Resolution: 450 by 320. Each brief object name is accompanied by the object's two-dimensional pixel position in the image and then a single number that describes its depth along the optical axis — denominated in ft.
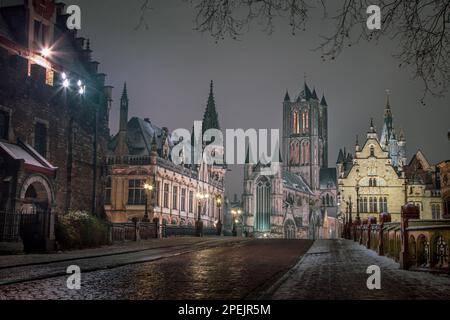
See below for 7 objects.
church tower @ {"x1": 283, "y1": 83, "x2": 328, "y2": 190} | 423.23
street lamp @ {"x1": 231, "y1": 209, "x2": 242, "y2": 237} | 175.91
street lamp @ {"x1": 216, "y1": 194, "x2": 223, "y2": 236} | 166.20
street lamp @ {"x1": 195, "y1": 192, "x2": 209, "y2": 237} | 137.45
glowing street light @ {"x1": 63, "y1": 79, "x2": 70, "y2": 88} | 93.82
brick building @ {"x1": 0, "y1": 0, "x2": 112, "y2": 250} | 77.41
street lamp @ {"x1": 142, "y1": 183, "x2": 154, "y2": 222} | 120.76
